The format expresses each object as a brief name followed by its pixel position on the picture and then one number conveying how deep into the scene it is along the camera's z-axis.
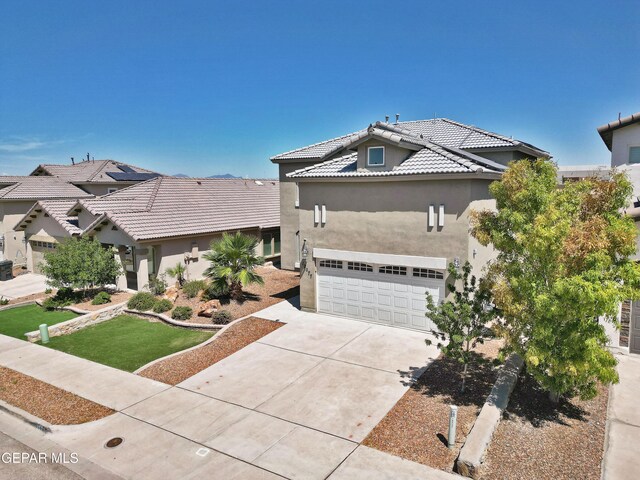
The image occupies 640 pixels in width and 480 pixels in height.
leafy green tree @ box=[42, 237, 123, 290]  18.70
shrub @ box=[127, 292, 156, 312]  17.80
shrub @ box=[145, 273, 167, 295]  19.92
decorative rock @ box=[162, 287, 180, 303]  18.77
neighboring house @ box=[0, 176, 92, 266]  29.09
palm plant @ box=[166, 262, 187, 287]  20.84
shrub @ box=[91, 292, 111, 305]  18.84
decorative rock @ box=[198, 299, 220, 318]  16.73
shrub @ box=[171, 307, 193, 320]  16.50
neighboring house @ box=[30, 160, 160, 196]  36.34
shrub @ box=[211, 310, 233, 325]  15.91
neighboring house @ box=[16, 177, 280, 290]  20.77
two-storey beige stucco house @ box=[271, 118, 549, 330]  13.74
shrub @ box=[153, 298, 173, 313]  17.36
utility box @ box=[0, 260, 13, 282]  24.98
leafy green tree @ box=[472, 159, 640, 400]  7.66
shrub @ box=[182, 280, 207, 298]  19.08
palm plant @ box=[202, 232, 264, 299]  17.91
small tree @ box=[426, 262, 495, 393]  9.63
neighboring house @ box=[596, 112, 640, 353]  19.95
